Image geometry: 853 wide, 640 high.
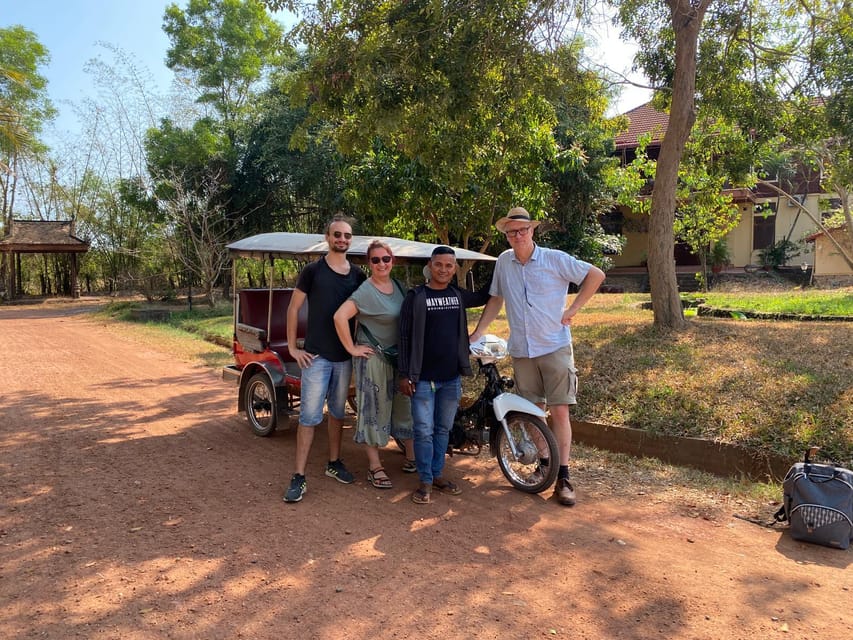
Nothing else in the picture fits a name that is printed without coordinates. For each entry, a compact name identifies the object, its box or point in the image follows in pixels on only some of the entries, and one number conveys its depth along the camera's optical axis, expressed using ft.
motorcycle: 15.14
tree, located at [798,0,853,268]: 26.16
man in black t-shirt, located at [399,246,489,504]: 14.32
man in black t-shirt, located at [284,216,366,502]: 15.17
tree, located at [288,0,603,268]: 23.12
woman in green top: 14.76
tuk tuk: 18.83
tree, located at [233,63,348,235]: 65.82
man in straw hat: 14.97
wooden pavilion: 91.56
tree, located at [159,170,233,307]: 69.36
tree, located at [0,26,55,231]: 93.61
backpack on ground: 12.67
